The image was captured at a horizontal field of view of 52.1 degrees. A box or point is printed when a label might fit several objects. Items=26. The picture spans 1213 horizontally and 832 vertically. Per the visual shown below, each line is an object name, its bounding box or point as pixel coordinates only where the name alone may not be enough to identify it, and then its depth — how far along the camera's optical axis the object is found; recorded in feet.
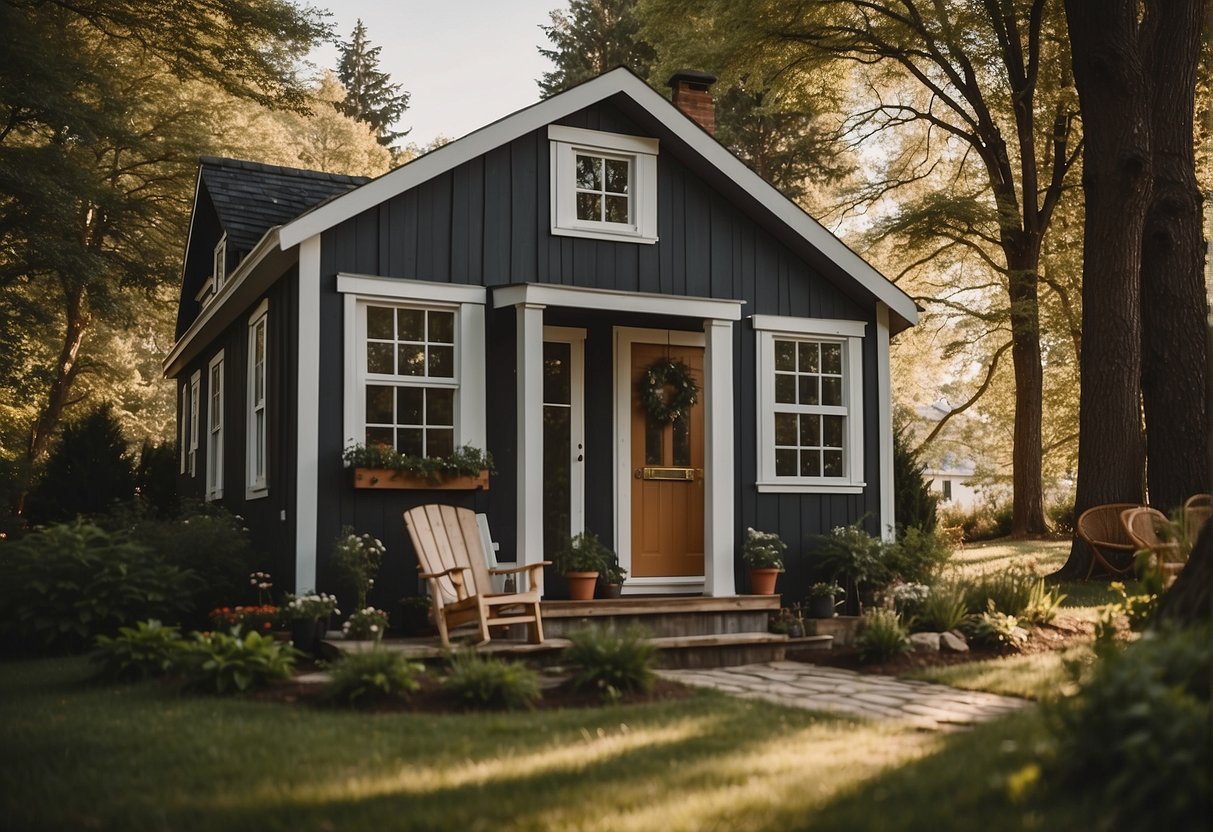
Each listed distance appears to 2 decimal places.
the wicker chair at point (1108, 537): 40.93
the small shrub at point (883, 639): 27.02
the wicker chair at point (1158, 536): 28.55
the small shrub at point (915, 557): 34.12
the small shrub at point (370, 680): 21.42
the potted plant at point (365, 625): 26.73
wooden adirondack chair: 26.22
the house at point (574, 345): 30.37
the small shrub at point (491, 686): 21.39
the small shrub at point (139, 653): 24.41
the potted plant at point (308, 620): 27.27
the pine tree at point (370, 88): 125.70
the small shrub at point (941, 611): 28.86
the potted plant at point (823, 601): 32.63
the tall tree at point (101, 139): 61.26
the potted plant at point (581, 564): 30.53
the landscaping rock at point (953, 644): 27.61
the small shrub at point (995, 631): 27.66
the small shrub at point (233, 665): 22.54
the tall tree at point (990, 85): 59.82
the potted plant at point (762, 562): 33.22
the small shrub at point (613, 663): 22.47
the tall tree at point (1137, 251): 41.91
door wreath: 35.37
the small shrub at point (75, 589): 29.01
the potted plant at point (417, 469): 29.63
